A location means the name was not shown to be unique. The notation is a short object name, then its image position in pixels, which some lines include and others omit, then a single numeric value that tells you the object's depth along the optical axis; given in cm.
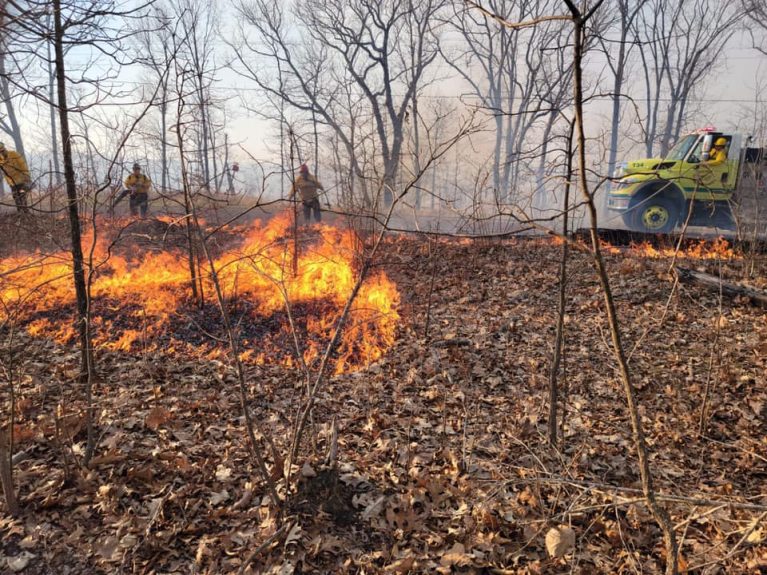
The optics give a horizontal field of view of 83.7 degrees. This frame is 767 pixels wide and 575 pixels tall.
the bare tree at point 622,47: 2355
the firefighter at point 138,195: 1308
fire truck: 1137
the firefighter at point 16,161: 1016
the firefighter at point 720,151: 1152
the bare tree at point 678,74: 2652
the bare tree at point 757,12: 1845
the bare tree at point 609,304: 138
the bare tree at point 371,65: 2420
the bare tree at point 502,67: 2767
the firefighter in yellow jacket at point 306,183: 1292
